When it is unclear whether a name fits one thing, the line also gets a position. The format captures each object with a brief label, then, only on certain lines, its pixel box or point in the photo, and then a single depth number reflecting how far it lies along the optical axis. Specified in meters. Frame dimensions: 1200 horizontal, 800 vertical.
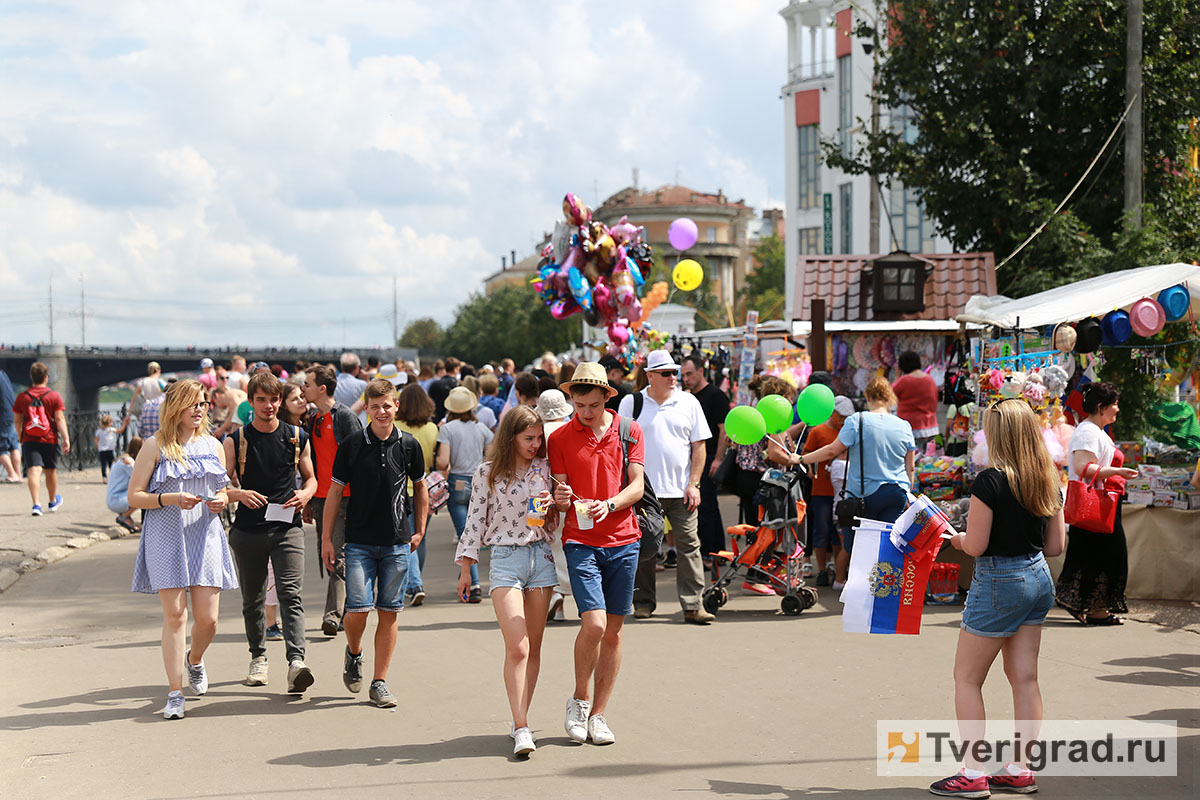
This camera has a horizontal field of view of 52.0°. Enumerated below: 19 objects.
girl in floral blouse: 6.06
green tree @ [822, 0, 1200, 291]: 18.91
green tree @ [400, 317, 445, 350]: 140.50
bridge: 86.00
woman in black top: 5.15
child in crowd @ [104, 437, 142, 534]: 12.37
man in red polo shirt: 6.04
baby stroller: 9.70
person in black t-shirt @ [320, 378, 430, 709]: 6.96
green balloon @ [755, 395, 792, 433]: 9.71
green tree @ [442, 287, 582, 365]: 84.38
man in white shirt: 9.27
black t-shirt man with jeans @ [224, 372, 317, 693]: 7.29
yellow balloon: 17.44
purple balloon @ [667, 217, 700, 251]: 16.80
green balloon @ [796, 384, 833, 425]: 10.04
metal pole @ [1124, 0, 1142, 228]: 16.50
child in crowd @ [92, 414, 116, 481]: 24.17
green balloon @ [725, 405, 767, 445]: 9.52
